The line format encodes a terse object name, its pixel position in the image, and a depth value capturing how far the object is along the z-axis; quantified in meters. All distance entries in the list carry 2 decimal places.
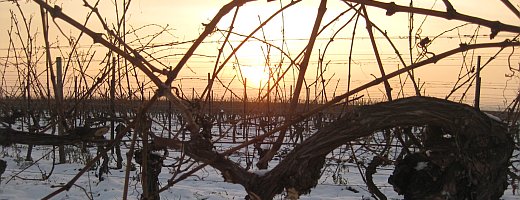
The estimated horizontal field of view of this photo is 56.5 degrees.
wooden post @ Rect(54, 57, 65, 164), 7.11
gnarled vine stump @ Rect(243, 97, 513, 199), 0.97
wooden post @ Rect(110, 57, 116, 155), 4.94
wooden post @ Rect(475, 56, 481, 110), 5.61
